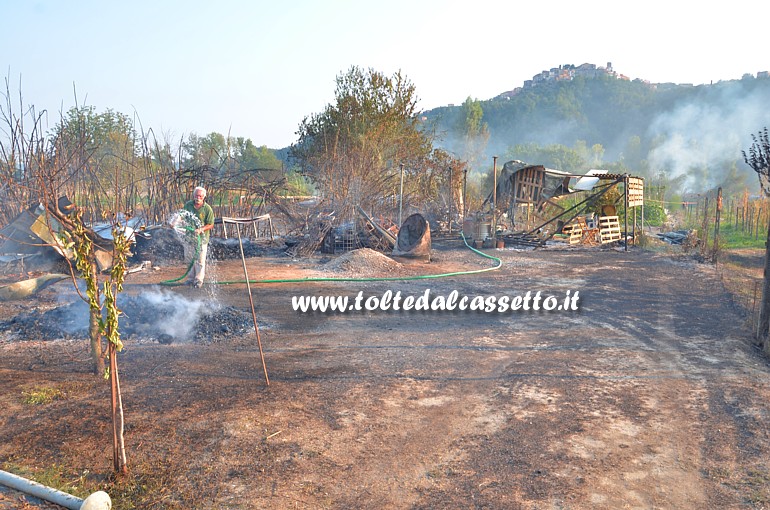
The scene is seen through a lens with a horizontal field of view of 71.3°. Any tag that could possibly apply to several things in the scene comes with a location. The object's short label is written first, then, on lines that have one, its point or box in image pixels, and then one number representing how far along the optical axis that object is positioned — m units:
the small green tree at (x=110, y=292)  3.22
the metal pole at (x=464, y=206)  19.34
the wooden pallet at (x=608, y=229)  17.19
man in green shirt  8.20
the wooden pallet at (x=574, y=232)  17.14
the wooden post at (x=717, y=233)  12.02
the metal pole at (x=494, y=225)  16.30
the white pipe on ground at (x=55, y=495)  2.75
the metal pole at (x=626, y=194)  15.48
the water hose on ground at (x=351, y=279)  9.33
